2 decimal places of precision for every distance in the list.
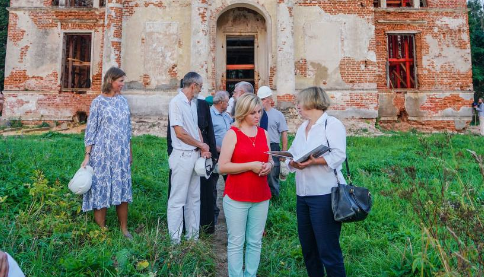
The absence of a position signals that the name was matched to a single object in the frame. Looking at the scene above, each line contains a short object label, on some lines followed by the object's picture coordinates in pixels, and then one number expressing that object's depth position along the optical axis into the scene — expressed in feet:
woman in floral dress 11.09
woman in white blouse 7.94
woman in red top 8.51
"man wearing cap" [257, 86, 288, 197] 15.17
